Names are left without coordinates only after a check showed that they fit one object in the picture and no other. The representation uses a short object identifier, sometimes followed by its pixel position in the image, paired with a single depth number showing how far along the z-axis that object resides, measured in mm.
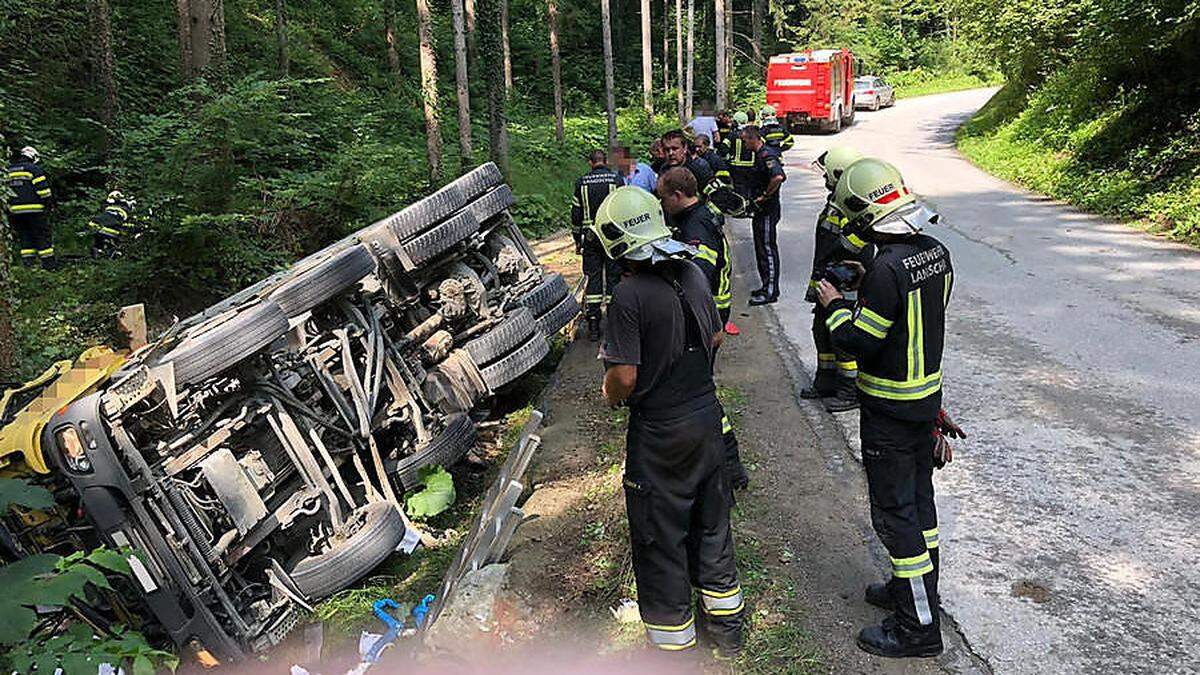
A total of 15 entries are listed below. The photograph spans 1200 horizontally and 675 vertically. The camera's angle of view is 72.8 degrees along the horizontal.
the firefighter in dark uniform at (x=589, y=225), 7449
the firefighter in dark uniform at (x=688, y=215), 4836
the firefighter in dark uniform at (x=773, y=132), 8987
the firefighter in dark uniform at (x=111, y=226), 8742
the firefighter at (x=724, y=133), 10993
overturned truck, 3848
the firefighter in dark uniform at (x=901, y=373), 3121
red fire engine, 25891
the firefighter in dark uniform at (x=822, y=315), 5434
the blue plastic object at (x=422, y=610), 3926
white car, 33906
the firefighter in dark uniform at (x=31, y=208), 9461
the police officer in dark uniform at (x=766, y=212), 8297
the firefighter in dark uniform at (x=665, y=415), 2965
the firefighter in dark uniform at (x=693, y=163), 6930
